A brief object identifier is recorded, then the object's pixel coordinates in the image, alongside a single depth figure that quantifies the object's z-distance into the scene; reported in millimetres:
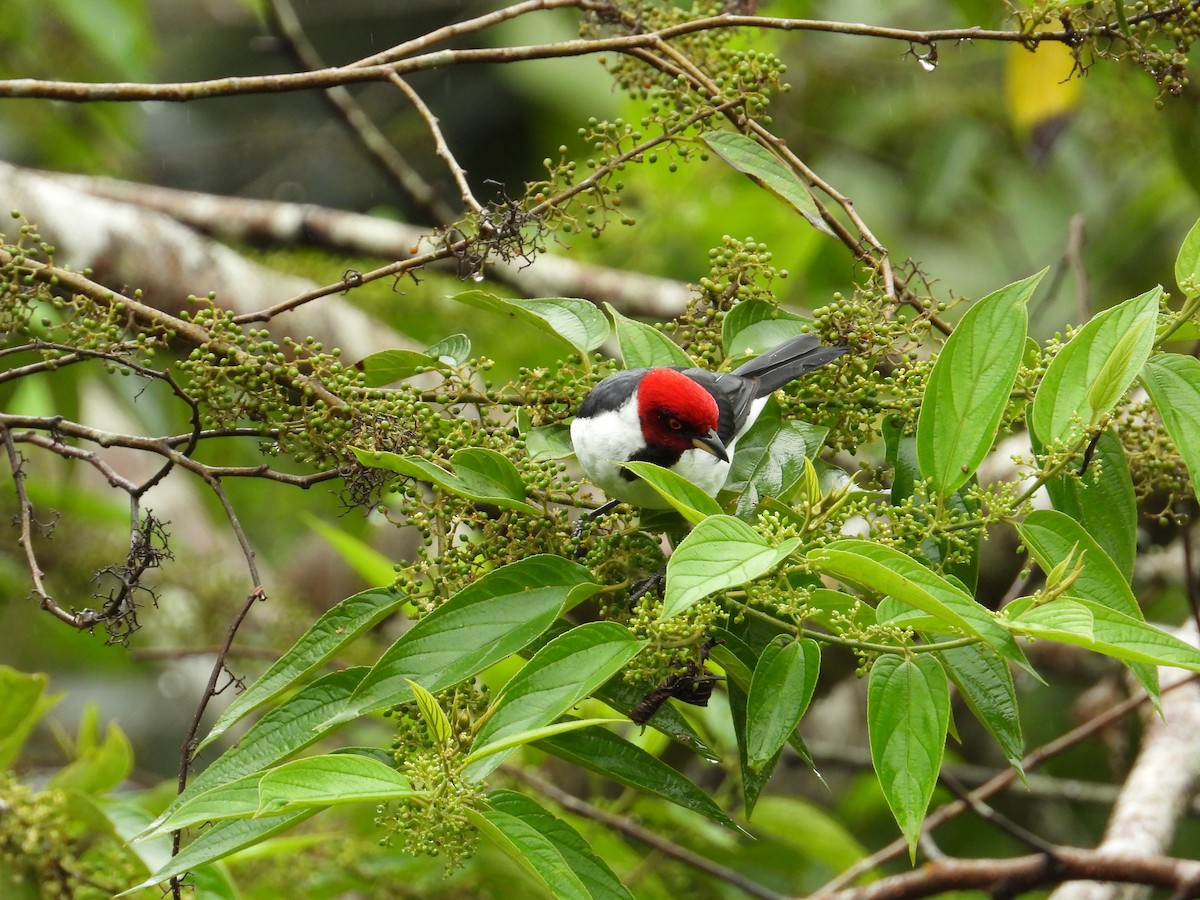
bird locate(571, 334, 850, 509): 5657
